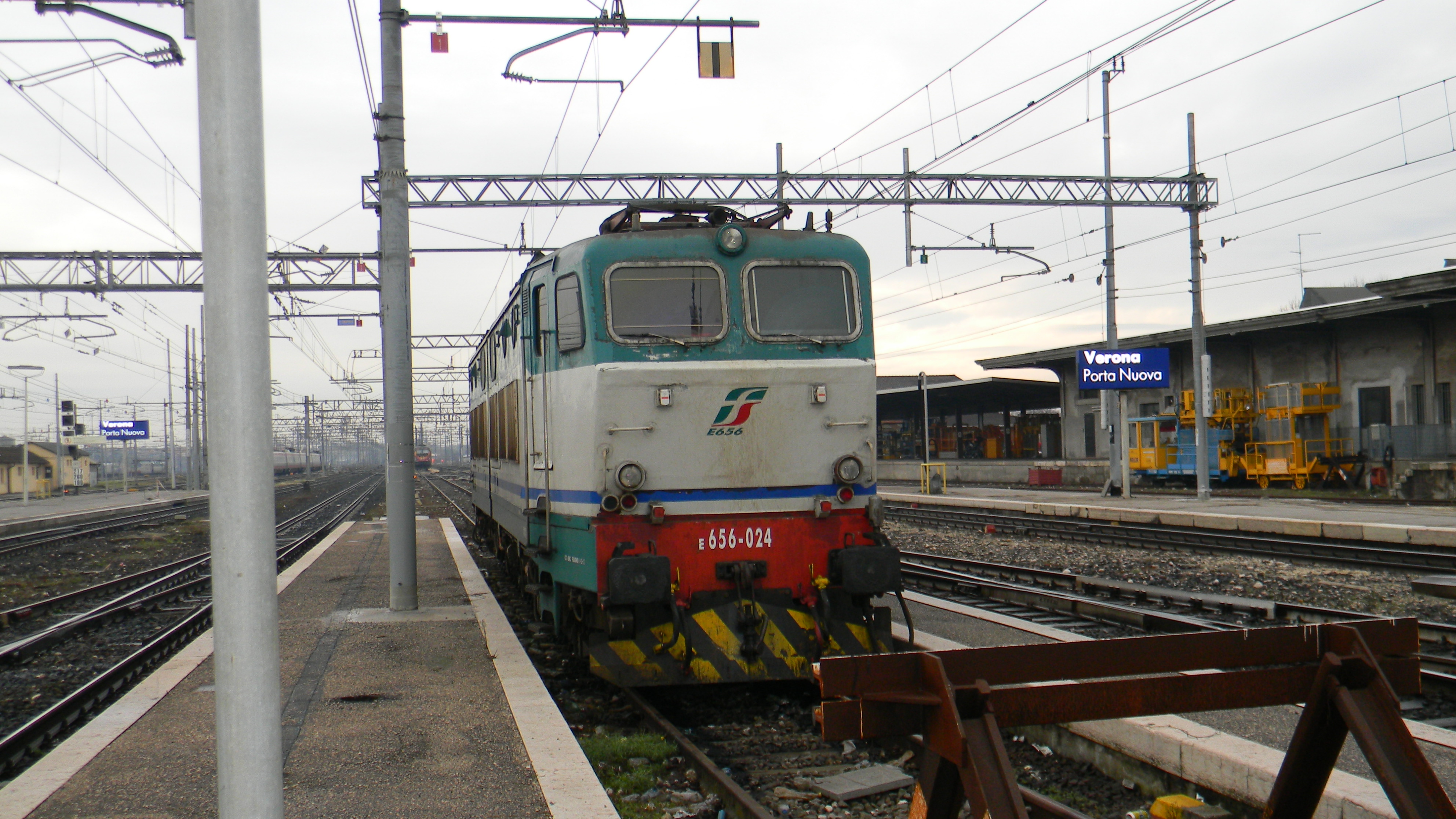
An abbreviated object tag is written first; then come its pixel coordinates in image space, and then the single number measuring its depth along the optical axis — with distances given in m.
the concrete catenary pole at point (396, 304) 10.55
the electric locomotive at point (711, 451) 6.90
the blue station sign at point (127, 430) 49.97
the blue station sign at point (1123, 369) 26.50
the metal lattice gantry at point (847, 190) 22.12
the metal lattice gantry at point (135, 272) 24.56
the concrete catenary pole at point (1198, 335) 23.28
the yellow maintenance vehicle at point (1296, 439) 28.66
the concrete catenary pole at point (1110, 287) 26.33
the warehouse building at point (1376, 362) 26.53
